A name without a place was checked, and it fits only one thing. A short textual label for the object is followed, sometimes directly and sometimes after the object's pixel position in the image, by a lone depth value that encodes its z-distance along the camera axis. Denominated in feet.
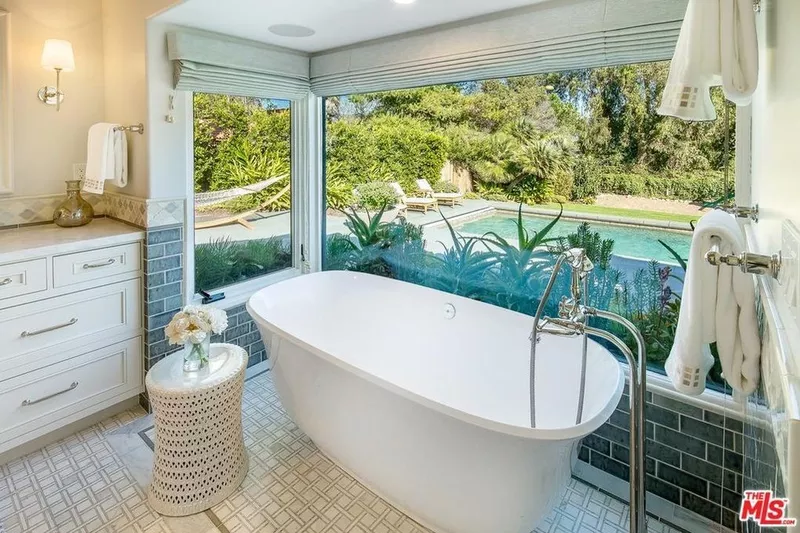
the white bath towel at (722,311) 3.49
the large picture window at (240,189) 9.80
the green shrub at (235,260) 10.02
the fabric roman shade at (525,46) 6.13
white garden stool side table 6.52
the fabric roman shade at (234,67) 8.49
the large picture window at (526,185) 6.79
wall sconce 7.97
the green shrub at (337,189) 11.32
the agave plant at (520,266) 8.16
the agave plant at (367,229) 10.82
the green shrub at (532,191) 8.04
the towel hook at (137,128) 8.57
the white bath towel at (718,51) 3.31
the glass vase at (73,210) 8.66
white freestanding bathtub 5.03
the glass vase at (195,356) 6.93
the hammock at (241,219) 10.04
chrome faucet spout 4.84
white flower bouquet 6.73
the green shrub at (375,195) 10.60
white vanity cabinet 7.25
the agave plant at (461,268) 9.06
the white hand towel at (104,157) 8.47
